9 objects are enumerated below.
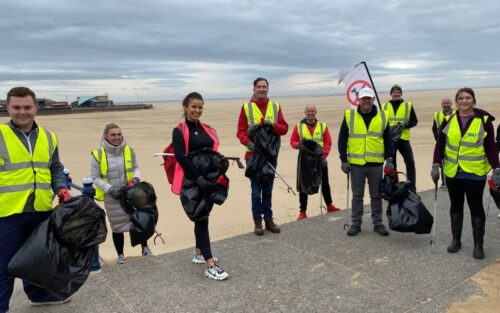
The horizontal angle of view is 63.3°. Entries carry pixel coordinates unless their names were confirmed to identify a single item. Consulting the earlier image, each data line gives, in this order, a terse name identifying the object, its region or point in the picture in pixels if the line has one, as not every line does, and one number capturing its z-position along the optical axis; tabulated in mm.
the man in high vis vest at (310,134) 6199
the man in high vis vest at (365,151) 4801
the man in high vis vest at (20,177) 2918
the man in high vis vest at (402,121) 6941
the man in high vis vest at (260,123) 4969
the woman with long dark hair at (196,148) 3566
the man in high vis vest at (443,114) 7664
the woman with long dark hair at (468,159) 4125
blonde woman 4492
